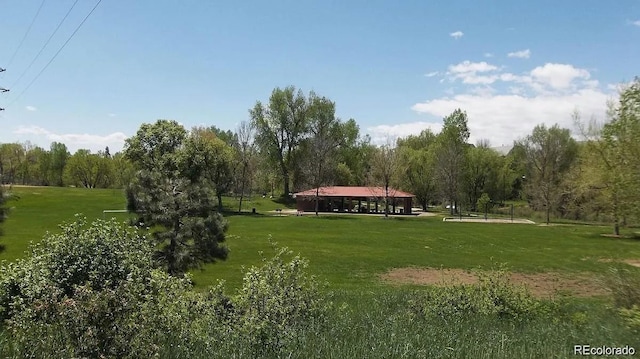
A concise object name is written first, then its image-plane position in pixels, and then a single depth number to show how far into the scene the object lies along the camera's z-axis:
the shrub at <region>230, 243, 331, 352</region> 6.16
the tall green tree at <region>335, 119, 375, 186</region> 82.04
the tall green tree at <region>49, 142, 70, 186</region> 95.50
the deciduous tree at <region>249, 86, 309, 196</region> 75.31
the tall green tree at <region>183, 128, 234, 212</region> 48.09
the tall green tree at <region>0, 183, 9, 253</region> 14.90
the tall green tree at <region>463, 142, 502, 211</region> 74.44
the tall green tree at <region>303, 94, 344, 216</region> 65.89
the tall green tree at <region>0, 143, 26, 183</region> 87.44
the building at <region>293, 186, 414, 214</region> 60.78
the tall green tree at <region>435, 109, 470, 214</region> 66.44
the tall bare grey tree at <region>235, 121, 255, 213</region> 60.38
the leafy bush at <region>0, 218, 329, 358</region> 4.49
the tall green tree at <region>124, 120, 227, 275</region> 12.33
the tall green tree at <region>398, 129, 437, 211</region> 70.81
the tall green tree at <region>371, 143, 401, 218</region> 56.88
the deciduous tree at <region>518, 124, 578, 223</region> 57.94
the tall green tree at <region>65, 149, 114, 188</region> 89.12
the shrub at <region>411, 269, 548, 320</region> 9.20
